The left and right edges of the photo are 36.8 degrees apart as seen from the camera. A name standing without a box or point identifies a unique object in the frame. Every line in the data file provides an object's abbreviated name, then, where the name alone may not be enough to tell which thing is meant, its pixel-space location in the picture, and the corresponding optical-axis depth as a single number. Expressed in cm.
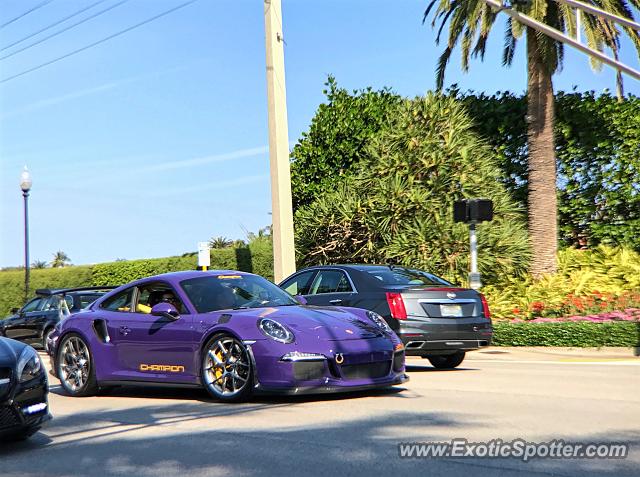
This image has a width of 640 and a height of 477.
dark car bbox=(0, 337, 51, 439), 690
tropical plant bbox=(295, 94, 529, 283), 2439
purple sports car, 905
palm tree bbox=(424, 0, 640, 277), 2414
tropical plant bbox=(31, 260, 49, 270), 9363
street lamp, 3566
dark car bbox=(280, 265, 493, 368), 1273
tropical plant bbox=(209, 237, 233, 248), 6653
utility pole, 2414
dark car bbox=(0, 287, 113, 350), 1875
